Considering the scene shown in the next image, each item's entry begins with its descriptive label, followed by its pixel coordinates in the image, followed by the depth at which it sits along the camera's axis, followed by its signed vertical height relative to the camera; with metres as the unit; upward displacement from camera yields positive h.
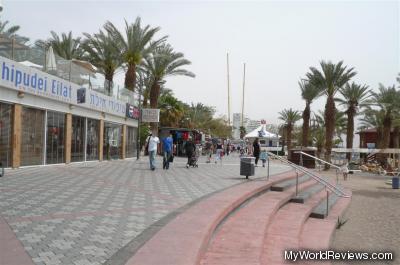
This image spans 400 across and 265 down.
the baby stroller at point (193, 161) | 21.09 -1.04
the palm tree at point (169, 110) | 54.50 +3.74
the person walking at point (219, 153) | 26.37 -0.77
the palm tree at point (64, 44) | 34.97 +7.59
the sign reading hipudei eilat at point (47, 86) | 15.83 +2.21
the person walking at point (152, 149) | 18.23 -0.43
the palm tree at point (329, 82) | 40.88 +6.00
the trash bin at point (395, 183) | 23.36 -2.05
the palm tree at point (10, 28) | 33.03 +8.48
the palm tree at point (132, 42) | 32.97 +7.48
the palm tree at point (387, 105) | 46.10 +4.55
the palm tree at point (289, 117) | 69.69 +4.24
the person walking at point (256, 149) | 22.52 -0.39
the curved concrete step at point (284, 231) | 6.80 -1.78
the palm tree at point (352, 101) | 47.62 +4.94
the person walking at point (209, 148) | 27.96 -0.50
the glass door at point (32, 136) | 17.32 -0.02
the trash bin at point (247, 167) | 15.15 -0.90
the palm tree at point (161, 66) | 37.69 +6.51
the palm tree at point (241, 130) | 77.97 +2.08
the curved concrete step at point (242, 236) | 5.86 -1.57
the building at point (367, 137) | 82.88 +1.56
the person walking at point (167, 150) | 19.33 -0.49
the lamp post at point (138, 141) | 29.92 -0.18
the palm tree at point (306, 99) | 50.44 +5.34
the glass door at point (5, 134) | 15.77 +0.03
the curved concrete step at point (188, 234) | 5.04 -1.38
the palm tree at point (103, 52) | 33.28 +6.76
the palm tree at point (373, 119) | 51.59 +3.47
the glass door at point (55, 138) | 19.36 -0.08
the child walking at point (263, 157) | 24.29 -0.85
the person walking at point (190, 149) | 21.11 -0.45
